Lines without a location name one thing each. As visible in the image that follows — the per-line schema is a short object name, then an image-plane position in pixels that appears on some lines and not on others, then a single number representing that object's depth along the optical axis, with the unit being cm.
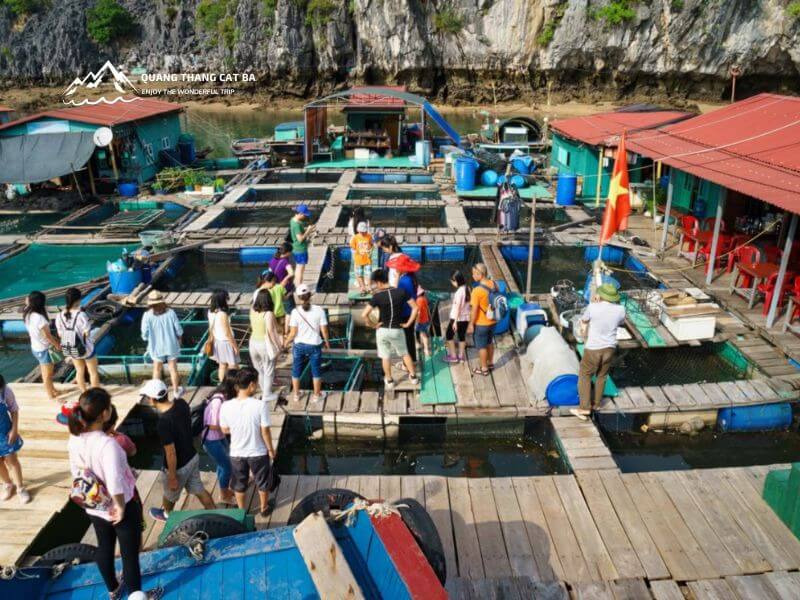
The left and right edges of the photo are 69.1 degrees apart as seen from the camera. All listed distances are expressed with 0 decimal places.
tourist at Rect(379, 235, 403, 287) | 924
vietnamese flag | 1006
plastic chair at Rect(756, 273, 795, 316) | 1071
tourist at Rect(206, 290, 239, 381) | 786
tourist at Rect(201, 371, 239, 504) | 564
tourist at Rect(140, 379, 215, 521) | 523
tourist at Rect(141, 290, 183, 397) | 797
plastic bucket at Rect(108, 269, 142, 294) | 1258
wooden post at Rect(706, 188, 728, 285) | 1167
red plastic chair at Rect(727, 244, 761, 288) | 1145
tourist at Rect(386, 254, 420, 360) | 838
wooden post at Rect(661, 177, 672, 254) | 1460
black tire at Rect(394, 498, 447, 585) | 445
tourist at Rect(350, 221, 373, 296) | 1142
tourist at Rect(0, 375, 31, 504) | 602
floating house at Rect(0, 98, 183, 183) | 2077
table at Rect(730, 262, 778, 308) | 1084
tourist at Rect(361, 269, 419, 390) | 800
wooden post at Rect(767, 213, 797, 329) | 941
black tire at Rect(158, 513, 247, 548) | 436
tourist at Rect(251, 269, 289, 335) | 874
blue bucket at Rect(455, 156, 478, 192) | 2088
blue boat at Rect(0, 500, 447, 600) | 357
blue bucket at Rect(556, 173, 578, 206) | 1909
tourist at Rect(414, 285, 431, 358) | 877
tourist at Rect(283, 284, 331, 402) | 788
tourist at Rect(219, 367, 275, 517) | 540
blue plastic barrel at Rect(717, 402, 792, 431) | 838
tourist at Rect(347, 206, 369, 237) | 1246
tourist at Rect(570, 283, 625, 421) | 732
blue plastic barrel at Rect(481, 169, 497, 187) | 2158
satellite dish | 1966
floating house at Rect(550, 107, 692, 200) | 1802
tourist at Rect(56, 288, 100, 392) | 776
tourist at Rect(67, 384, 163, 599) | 404
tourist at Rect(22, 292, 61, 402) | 748
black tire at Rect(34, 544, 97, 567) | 491
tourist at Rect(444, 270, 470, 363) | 858
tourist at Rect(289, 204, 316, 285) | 1187
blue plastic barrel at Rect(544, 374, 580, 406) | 811
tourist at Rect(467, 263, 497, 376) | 833
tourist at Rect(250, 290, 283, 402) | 748
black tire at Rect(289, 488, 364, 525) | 507
